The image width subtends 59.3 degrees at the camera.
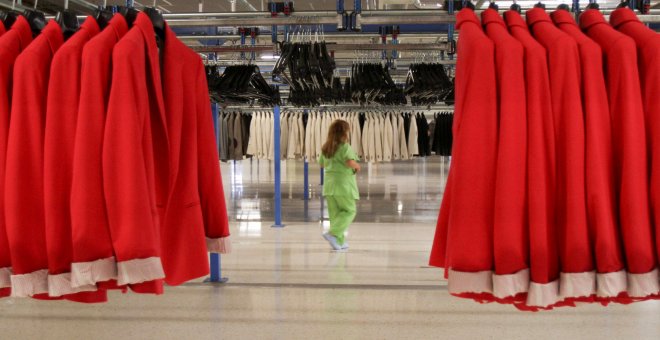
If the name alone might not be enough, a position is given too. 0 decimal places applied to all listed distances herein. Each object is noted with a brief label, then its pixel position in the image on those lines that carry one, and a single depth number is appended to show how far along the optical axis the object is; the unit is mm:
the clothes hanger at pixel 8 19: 2223
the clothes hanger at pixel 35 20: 2164
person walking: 7094
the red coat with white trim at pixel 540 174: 1790
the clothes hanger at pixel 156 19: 2125
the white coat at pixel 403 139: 9305
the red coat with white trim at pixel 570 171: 1787
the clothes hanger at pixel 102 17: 2125
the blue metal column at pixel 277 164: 8438
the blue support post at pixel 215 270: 5422
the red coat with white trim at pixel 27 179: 1857
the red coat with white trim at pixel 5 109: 1906
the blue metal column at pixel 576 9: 2478
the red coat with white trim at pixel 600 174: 1787
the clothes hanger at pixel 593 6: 2207
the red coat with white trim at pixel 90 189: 1793
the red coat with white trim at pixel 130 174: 1798
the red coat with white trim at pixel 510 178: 1787
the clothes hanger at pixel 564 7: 2096
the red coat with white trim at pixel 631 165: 1794
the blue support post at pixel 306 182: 11445
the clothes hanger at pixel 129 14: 2119
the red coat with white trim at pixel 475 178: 1814
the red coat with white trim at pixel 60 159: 1841
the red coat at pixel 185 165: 2141
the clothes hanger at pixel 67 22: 2087
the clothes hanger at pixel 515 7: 2145
